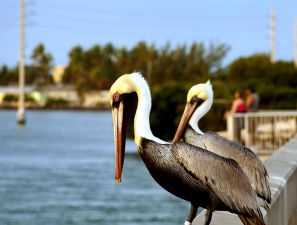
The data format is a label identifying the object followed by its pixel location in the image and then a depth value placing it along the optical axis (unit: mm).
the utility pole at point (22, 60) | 94188
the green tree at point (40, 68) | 186125
